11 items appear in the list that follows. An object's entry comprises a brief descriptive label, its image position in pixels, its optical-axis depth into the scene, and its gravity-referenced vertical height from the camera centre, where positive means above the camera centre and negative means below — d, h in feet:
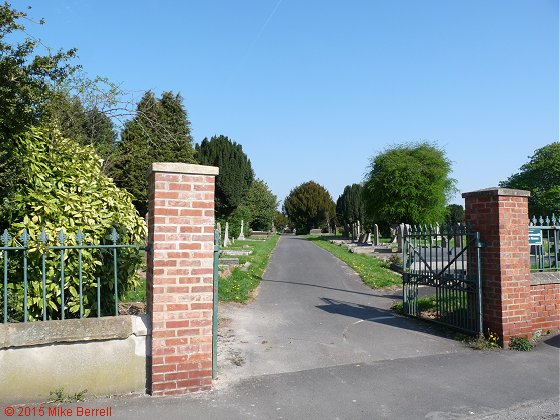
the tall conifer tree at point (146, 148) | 53.36 +12.86
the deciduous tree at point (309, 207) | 229.45 +11.85
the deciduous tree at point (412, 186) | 94.48 +10.02
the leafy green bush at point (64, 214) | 14.73 +0.58
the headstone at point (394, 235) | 98.38 -1.84
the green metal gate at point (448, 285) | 19.81 -3.15
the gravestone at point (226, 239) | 84.57 -2.33
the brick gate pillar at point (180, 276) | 13.12 -1.60
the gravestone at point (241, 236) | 126.89 -2.52
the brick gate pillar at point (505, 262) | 18.69 -1.66
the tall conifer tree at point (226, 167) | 109.09 +17.12
